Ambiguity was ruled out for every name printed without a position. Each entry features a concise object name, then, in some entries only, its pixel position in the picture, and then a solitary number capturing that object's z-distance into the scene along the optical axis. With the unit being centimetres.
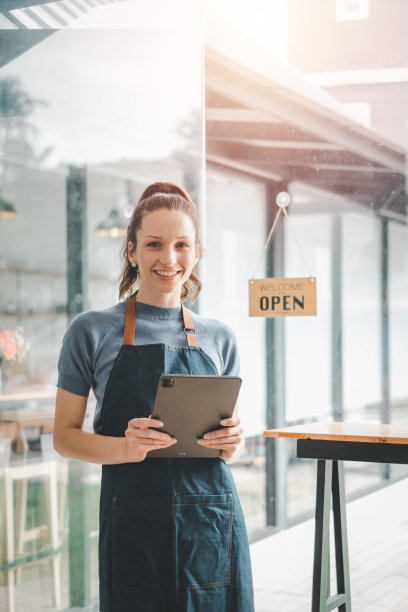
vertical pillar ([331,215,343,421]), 356
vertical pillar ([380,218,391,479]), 346
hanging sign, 360
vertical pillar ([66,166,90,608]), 313
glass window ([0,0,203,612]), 291
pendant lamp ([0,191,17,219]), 291
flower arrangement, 286
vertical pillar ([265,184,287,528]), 376
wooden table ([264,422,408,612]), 270
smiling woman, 163
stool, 287
